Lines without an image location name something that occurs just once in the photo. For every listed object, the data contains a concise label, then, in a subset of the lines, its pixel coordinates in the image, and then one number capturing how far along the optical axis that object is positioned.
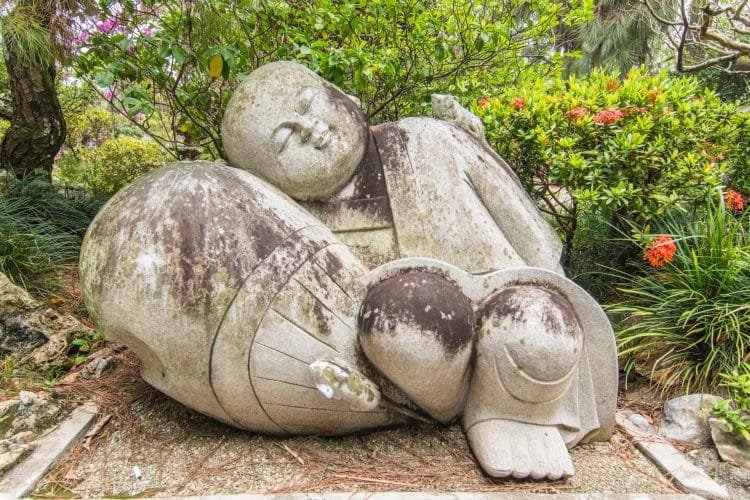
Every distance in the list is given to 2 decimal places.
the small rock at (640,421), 2.67
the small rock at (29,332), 2.96
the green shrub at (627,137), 2.89
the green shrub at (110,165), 5.82
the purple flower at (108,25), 3.39
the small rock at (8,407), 2.35
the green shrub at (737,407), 2.37
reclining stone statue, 1.95
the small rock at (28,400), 2.42
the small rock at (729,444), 2.35
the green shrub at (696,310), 2.85
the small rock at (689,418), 2.52
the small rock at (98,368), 2.96
